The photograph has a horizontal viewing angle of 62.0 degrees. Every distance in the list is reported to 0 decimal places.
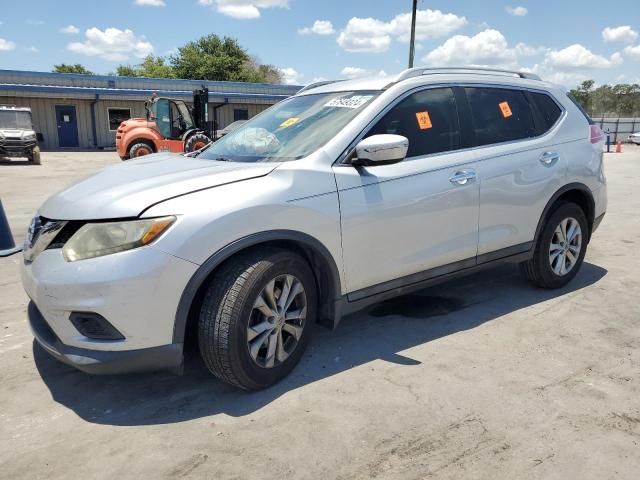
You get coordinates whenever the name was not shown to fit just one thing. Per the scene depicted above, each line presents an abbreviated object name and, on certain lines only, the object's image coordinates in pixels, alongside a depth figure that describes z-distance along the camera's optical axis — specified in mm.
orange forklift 17312
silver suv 2652
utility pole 24062
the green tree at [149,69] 64131
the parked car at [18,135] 19188
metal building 28875
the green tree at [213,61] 54438
